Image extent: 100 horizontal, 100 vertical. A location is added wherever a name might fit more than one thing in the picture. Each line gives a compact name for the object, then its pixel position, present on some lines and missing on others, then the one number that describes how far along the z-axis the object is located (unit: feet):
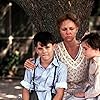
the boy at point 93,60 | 11.36
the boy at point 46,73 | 11.55
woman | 11.92
